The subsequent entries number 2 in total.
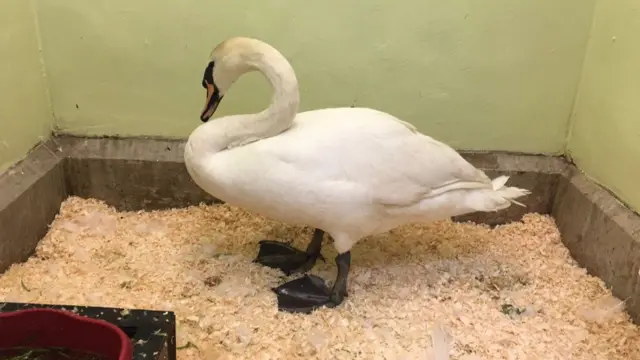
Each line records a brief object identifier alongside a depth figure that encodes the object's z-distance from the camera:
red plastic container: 1.13
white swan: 1.54
